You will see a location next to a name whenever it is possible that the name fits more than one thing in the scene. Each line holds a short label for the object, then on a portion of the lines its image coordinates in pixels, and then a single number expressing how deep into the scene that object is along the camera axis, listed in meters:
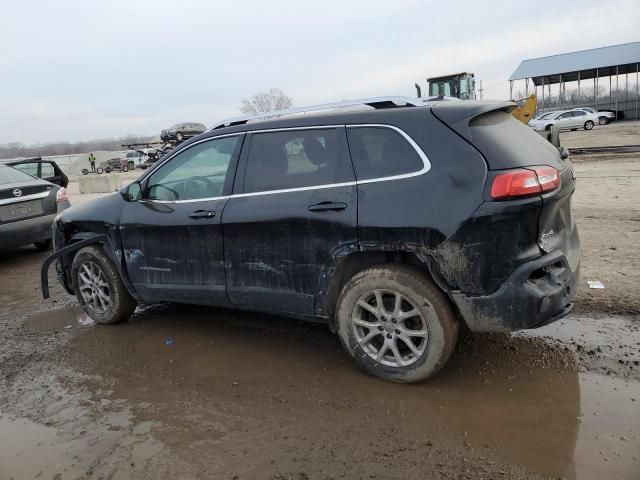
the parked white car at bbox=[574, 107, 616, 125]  33.94
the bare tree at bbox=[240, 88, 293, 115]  77.12
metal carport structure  40.94
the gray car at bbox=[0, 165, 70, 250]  7.51
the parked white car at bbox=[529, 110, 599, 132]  32.44
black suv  3.03
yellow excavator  23.33
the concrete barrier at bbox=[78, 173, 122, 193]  22.48
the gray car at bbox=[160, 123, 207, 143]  37.94
